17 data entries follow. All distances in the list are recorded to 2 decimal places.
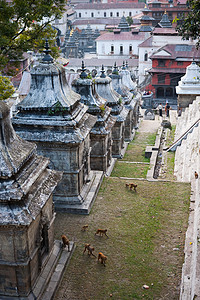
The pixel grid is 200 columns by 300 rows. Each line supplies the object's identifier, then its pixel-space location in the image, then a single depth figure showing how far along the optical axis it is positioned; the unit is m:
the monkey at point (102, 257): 10.26
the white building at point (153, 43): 57.02
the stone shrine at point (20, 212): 7.96
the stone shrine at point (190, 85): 31.05
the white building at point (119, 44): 74.25
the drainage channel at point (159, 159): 19.91
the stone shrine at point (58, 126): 12.41
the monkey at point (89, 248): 10.60
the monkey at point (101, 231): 11.47
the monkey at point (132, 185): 14.52
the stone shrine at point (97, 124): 15.73
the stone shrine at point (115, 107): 18.78
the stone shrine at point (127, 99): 23.02
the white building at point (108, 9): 107.75
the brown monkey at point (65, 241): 10.49
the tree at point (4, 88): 16.11
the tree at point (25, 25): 16.36
